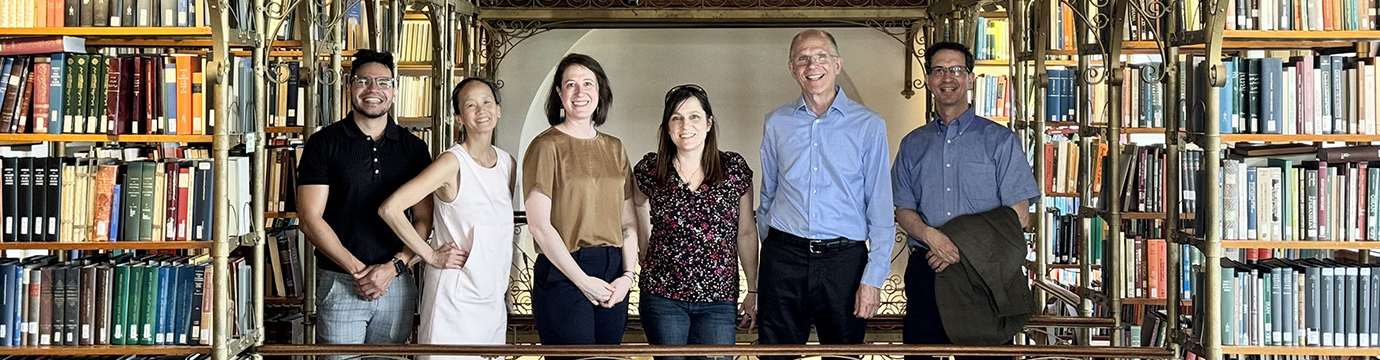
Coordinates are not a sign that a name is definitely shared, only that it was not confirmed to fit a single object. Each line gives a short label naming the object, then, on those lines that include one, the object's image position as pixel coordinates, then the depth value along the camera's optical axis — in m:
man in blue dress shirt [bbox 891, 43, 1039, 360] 3.65
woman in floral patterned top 3.33
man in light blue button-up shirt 3.42
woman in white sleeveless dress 3.43
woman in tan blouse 3.35
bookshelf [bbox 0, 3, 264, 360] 3.30
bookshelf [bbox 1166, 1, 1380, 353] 3.33
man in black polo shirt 3.61
